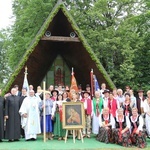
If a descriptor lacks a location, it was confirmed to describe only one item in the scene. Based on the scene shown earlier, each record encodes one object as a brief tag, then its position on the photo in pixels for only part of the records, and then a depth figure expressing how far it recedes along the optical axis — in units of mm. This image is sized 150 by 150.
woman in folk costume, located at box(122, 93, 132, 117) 6289
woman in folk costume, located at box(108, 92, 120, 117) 6843
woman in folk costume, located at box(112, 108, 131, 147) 5798
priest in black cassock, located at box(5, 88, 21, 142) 6365
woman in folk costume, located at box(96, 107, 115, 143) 6241
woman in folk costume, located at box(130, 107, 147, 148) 5776
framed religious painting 6214
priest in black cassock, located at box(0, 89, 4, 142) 6327
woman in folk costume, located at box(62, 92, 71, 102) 6982
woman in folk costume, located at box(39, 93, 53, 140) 6651
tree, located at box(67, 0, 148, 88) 14954
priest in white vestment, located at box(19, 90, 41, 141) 6451
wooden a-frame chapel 8783
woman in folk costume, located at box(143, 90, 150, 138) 6606
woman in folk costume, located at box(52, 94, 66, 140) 6646
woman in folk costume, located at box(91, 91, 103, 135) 7099
